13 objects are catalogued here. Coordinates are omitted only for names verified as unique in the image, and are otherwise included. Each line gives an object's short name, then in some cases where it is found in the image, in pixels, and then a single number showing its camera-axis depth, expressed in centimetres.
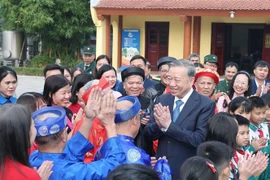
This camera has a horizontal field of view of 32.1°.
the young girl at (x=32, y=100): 414
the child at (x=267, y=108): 537
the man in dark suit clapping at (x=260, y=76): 715
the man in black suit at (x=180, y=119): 367
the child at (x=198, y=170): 257
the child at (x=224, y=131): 349
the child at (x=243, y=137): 403
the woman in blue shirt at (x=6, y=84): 544
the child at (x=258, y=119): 488
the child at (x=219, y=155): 299
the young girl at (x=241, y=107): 483
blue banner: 1950
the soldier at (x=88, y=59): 861
